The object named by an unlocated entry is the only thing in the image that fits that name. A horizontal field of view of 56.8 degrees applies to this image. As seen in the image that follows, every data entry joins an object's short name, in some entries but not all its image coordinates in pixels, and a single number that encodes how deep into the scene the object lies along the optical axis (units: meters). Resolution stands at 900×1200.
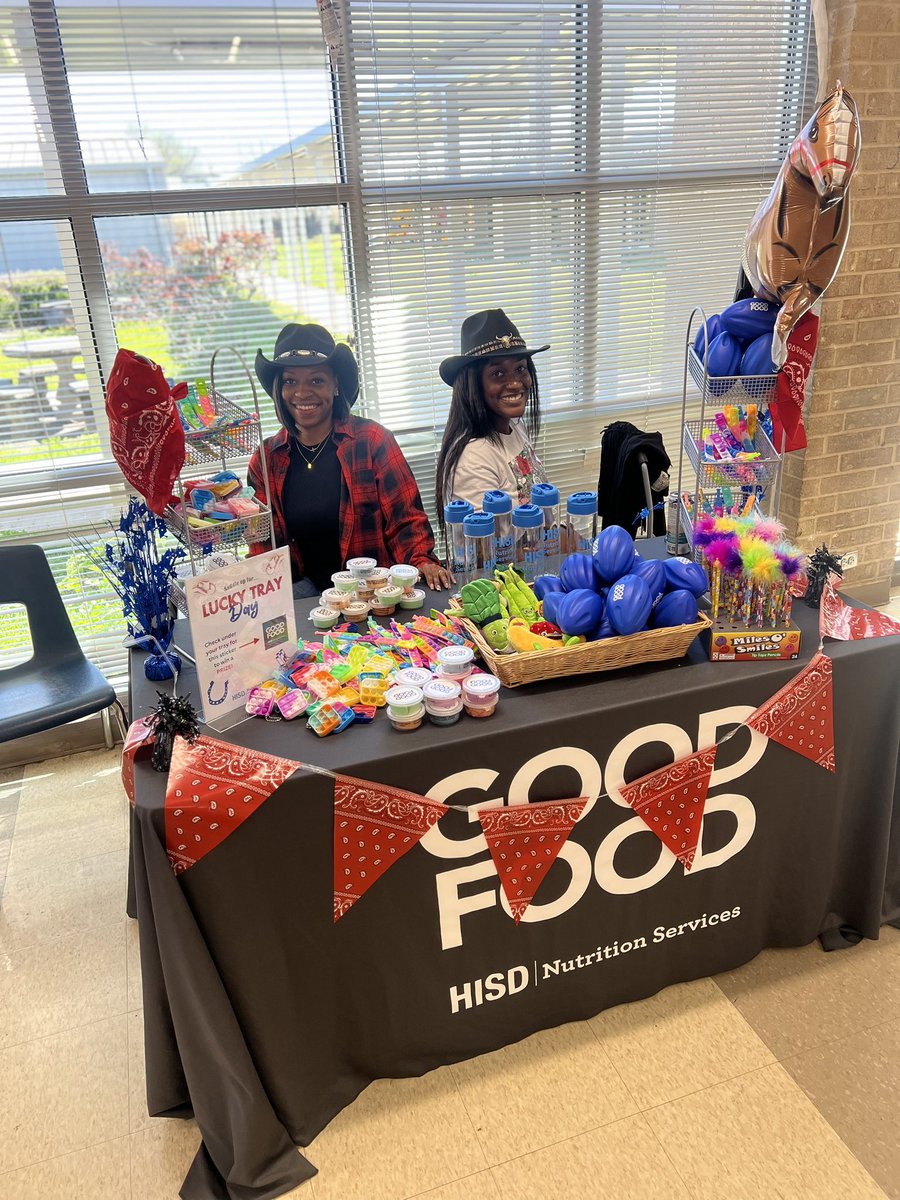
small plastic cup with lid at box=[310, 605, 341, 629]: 1.96
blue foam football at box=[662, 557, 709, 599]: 1.72
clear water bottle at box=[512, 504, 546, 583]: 2.02
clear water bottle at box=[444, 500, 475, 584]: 2.04
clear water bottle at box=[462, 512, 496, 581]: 2.07
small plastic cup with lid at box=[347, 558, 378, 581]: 2.12
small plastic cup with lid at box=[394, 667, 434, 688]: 1.64
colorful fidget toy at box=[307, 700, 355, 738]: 1.55
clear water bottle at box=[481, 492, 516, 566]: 2.05
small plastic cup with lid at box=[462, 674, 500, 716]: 1.56
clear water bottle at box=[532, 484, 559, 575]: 2.06
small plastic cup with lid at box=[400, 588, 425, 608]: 2.05
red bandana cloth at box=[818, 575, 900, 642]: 1.81
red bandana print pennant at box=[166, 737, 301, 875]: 1.40
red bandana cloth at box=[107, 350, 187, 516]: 1.65
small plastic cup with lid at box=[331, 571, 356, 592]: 2.05
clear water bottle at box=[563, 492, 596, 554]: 2.14
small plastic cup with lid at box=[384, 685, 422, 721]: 1.53
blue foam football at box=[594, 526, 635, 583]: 1.69
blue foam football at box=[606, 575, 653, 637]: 1.62
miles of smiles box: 1.72
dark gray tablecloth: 1.47
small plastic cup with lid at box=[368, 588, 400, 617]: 2.03
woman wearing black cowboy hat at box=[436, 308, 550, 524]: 2.64
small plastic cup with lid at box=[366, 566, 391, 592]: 2.09
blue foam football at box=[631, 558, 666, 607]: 1.69
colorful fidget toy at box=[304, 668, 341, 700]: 1.66
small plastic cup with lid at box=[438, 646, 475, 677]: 1.66
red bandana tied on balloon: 1.84
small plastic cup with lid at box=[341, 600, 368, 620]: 1.98
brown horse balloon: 1.67
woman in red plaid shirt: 2.67
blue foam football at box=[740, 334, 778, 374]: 1.84
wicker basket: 1.62
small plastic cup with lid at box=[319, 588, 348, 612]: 2.00
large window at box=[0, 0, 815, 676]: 2.69
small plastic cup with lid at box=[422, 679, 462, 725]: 1.55
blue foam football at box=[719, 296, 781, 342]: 1.84
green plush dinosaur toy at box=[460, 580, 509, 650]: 1.82
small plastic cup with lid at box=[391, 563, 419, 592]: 2.06
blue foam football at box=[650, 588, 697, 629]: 1.68
